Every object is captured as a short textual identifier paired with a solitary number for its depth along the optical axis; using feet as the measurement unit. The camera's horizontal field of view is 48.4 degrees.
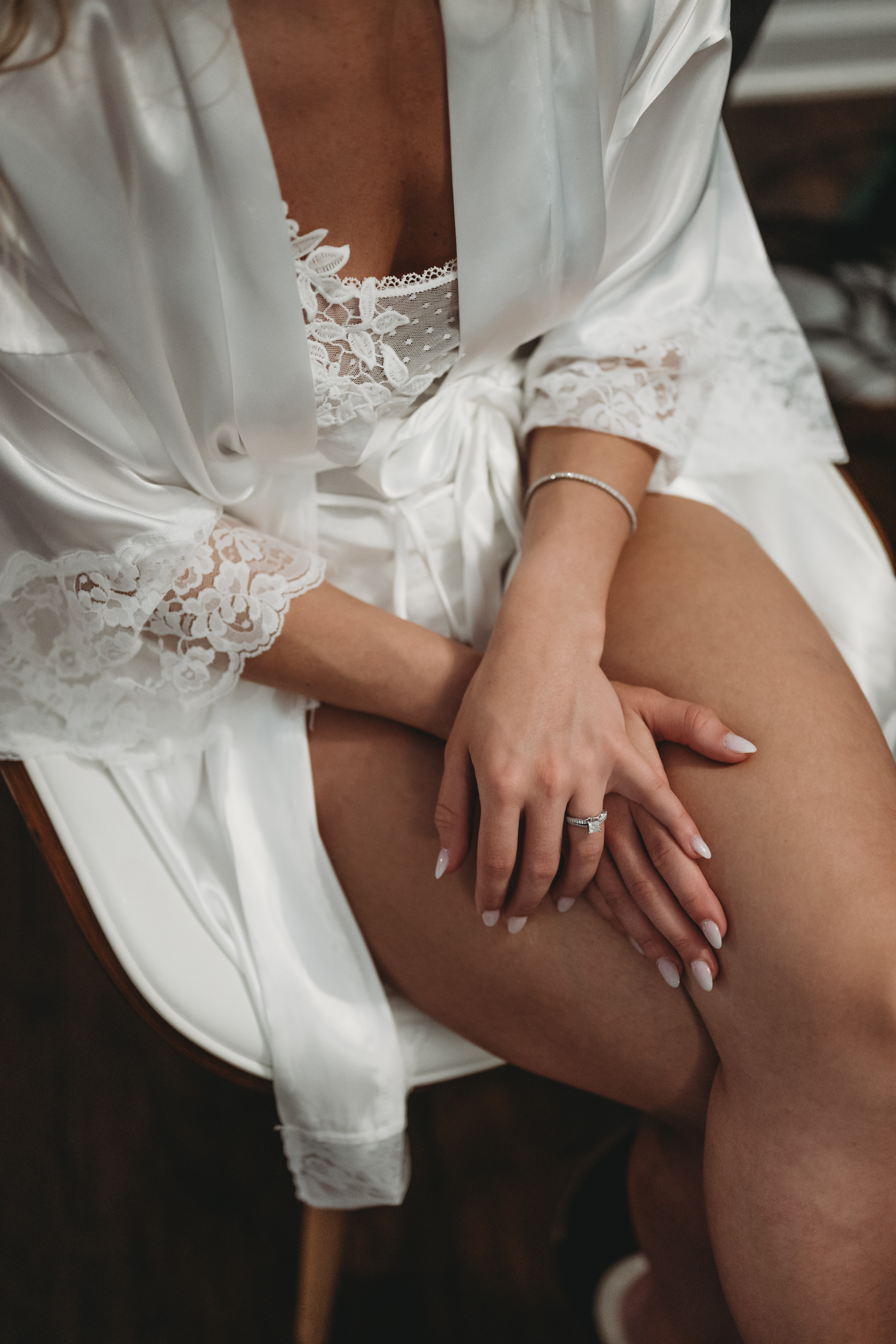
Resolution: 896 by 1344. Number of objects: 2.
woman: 2.00
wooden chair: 2.55
